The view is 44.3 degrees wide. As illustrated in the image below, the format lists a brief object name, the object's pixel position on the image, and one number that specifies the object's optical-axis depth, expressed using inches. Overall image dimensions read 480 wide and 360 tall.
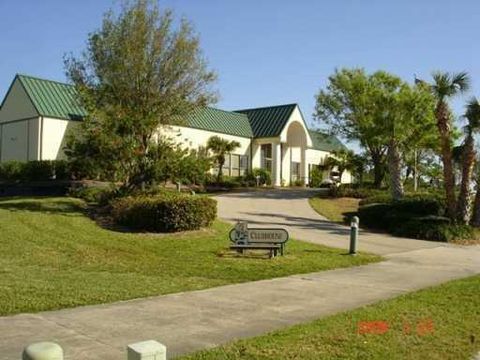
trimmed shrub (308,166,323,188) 1942.7
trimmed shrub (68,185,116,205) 840.0
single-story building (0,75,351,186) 1266.0
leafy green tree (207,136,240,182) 1581.0
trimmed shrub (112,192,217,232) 677.3
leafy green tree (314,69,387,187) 1439.5
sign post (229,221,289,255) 557.3
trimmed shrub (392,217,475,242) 812.0
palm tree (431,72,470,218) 894.4
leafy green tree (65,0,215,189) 966.8
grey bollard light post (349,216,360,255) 592.4
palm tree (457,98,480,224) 895.7
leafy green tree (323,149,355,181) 1565.0
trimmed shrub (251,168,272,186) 1697.1
